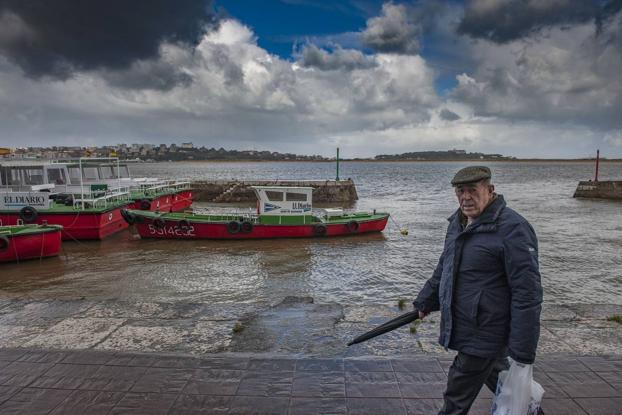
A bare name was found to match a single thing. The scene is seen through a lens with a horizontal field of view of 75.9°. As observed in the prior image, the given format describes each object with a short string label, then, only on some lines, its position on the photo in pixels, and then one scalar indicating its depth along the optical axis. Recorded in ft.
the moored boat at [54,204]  58.08
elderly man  7.98
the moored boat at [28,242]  44.80
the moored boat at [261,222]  60.39
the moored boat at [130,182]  75.00
